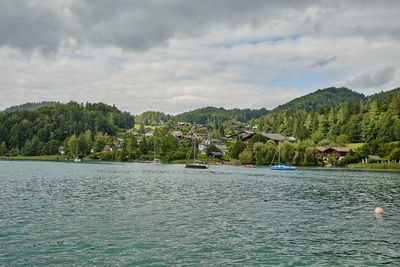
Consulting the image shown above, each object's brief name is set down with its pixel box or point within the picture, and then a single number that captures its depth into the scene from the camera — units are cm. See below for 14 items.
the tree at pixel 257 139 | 17611
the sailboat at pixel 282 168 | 11575
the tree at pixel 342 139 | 16700
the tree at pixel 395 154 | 11944
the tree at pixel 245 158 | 15350
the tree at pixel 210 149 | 18025
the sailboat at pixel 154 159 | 15525
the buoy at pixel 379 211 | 2945
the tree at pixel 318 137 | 18062
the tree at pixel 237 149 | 17625
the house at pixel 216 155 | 17880
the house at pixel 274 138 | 19075
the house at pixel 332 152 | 14588
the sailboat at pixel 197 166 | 11619
